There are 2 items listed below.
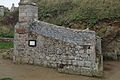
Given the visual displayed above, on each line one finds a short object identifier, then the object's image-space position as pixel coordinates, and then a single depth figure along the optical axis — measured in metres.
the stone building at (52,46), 10.33
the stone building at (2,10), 24.36
